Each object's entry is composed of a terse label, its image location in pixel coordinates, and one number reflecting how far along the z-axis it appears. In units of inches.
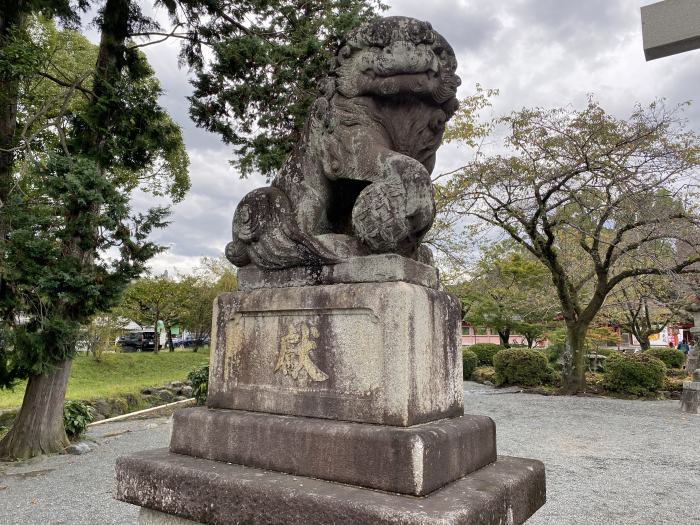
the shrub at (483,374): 696.1
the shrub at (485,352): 823.1
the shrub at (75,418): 320.8
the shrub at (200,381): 386.0
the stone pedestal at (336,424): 74.9
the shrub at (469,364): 748.6
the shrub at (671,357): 738.2
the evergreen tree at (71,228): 253.1
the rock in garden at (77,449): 296.5
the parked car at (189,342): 1324.6
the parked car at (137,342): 1150.3
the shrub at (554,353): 767.7
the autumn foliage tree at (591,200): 437.1
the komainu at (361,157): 92.9
